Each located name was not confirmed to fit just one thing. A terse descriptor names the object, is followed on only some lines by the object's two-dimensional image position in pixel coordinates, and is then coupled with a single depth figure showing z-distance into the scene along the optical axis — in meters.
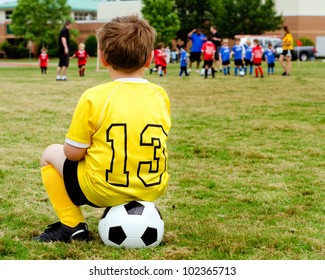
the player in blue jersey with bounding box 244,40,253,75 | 27.57
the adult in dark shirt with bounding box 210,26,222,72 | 26.08
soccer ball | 3.89
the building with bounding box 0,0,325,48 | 74.75
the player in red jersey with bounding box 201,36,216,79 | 23.62
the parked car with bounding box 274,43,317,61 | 51.33
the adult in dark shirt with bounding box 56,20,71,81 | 21.16
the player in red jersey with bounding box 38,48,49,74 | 28.00
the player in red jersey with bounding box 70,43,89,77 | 25.21
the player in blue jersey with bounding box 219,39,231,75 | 26.83
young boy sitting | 3.82
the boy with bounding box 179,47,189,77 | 24.66
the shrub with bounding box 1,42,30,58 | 72.75
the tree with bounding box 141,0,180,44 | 67.19
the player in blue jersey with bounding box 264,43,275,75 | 26.53
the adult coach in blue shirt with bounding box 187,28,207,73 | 26.86
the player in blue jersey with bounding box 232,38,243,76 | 25.99
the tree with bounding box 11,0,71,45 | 70.31
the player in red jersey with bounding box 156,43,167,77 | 25.86
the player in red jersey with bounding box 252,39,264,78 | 24.66
